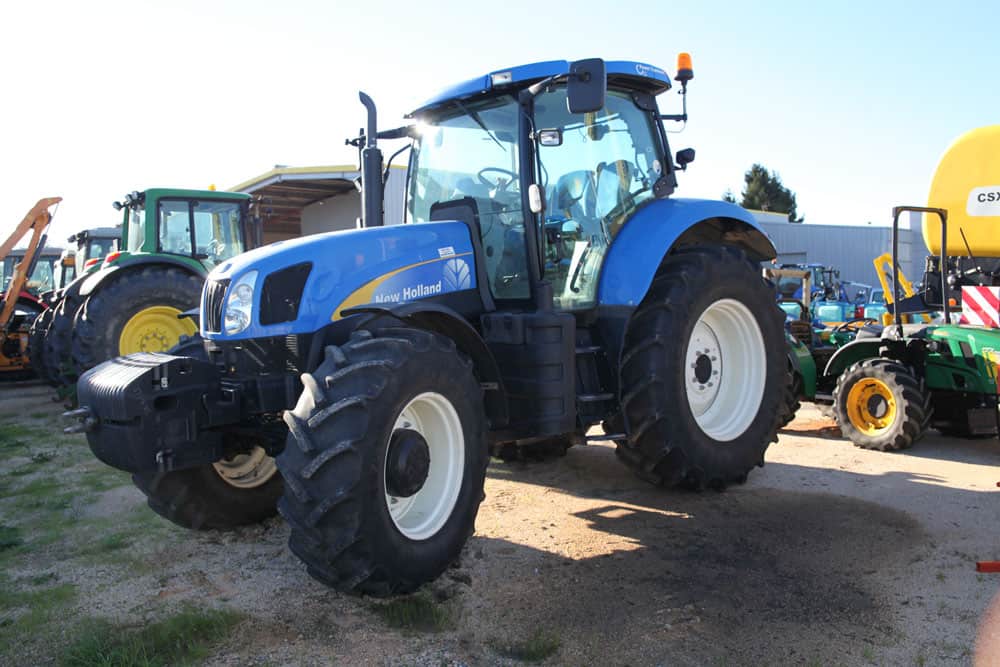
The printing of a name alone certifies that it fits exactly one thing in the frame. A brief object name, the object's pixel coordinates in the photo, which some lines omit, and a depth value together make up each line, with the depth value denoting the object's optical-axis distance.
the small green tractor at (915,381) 6.33
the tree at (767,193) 50.00
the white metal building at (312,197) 16.00
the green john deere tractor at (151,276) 8.30
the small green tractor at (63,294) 8.89
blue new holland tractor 3.25
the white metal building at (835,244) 34.72
